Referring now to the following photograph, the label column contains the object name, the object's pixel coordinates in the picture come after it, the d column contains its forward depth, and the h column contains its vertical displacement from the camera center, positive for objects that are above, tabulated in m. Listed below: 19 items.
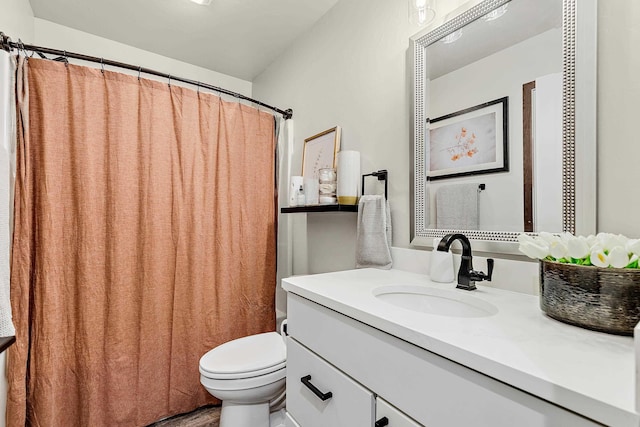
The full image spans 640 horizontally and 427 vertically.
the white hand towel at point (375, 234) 1.35 -0.12
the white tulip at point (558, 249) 0.69 -0.10
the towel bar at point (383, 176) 1.42 +0.15
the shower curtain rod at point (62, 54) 1.28 +0.74
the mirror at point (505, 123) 0.85 +0.28
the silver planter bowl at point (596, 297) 0.58 -0.19
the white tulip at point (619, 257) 0.59 -0.10
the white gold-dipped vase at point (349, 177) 1.53 +0.16
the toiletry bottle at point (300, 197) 1.79 +0.07
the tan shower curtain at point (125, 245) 1.39 -0.19
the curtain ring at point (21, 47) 1.33 +0.73
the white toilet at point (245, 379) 1.36 -0.78
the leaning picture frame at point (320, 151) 1.73 +0.35
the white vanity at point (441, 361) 0.45 -0.30
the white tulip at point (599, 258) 0.61 -0.11
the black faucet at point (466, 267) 0.98 -0.20
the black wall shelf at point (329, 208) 1.48 +0.00
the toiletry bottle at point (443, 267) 1.09 -0.22
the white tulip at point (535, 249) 0.73 -0.11
